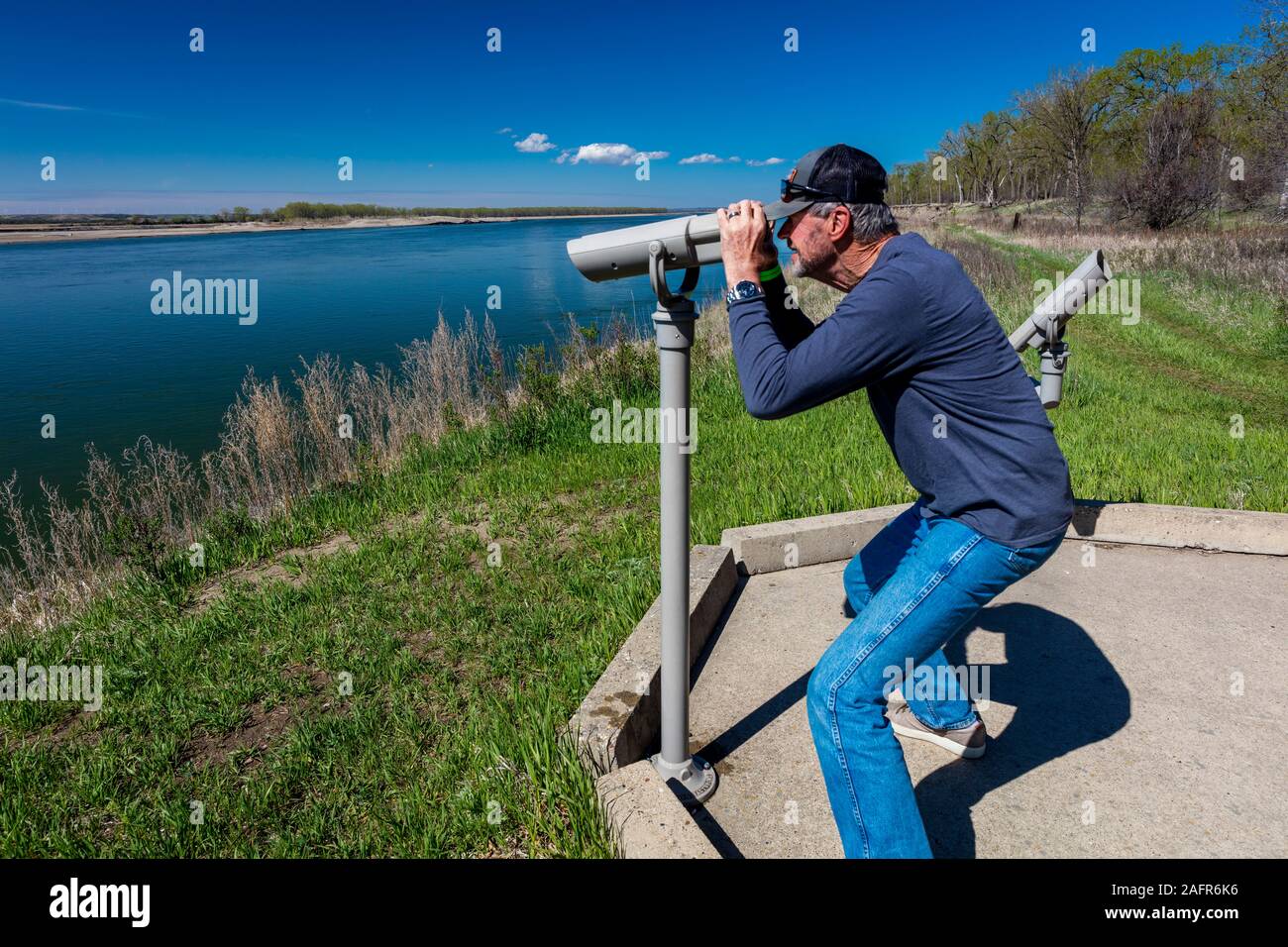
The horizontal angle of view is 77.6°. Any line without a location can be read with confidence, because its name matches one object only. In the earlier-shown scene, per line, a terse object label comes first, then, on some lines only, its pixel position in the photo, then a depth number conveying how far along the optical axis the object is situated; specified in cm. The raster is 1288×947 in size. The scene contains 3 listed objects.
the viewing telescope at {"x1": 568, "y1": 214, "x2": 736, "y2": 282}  203
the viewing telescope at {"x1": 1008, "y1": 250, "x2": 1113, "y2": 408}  342
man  192
